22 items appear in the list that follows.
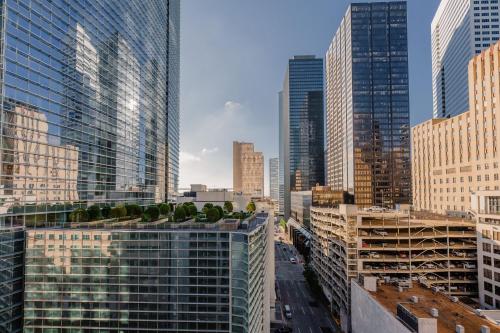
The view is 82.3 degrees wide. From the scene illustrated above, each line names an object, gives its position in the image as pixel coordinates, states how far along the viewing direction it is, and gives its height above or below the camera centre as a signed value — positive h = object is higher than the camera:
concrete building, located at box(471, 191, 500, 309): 56.06 -13.56
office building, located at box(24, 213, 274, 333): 40.31 -14.26
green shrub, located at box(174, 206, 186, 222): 52.05 -6.37
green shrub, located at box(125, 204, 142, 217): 61.40 -6.56
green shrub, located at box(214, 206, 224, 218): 54.44 -6.14
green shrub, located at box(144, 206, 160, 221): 53.03 -6.14
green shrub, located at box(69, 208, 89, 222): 52.66 -6.69
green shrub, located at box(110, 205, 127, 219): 55.00 -6.23
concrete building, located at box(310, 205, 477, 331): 60.88 -15.54
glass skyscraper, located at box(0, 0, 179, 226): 44.91 +15.70
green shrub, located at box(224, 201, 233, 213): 69.97 -6.63
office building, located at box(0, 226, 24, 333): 39.84 -14.20
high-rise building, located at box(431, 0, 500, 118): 163.62 +85.45
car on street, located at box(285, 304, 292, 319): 70.57 -33.37
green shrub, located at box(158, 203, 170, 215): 64.91 -6.60
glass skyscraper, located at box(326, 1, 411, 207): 150.62 +40.03
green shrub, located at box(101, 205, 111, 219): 59.29 -6.78
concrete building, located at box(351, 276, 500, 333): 32.53 -17.65
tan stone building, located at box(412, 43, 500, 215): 83.38 +10.66
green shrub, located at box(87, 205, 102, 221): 56.50 -6.76
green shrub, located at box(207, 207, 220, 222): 49.25 -6.03
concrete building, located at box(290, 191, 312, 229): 166.80 -16.57
